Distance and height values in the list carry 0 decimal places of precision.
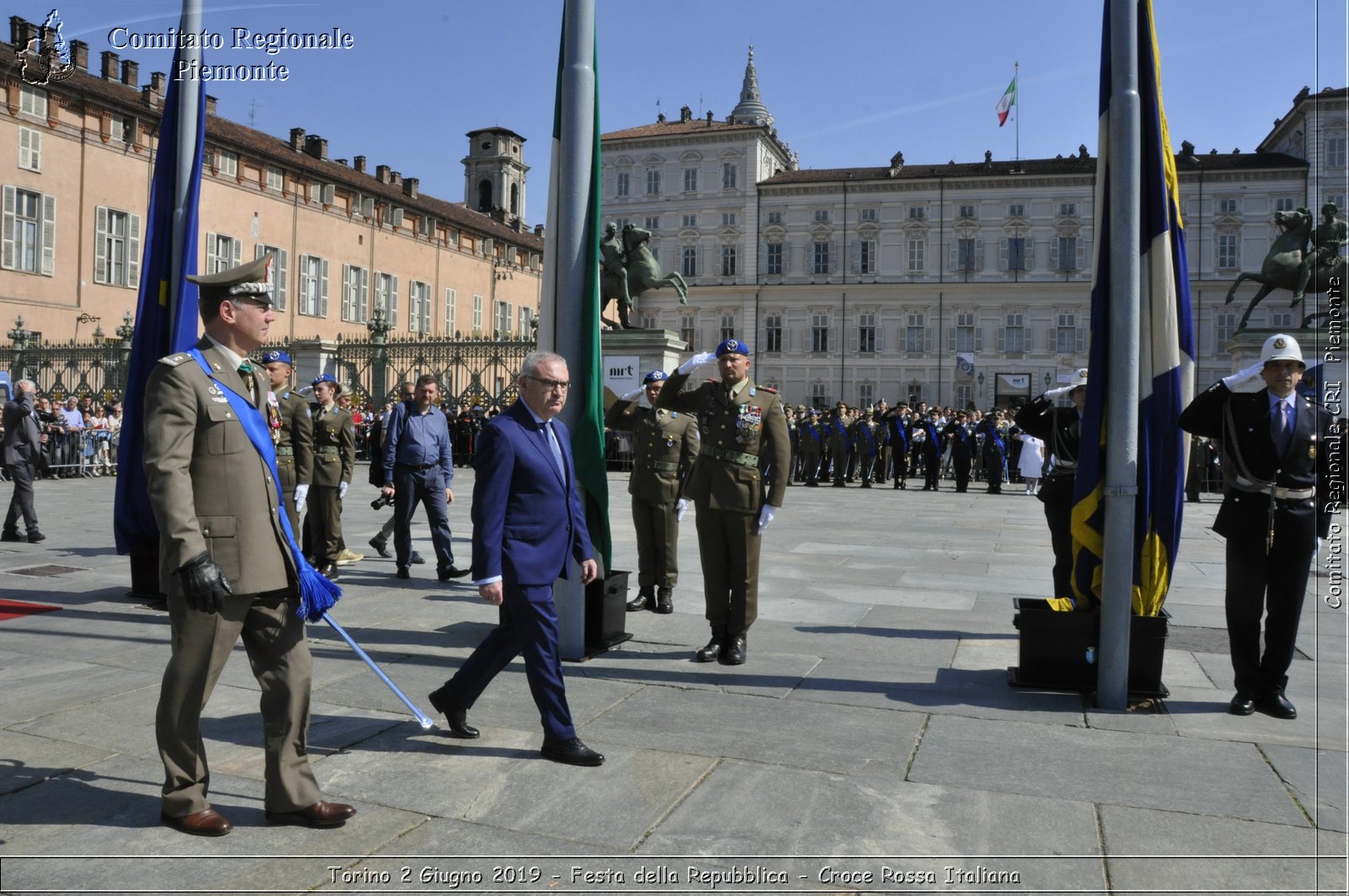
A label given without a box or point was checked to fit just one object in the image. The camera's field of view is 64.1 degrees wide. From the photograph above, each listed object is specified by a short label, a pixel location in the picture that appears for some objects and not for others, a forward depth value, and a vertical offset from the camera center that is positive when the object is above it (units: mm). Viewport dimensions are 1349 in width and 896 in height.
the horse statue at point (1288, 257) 24438 +4833
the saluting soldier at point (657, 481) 8375 -171
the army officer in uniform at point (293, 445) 8594 +91
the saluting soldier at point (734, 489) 6465 -166
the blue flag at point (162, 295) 7699 +1157
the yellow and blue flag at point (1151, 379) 5594 +455
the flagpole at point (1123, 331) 5438 +683
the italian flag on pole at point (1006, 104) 55344 +18724
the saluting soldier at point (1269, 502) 5469 -174
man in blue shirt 9531 -108
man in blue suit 4434 -348
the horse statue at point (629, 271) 22359 +3952
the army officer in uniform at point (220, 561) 3527 -355
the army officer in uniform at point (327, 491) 9531 -312
